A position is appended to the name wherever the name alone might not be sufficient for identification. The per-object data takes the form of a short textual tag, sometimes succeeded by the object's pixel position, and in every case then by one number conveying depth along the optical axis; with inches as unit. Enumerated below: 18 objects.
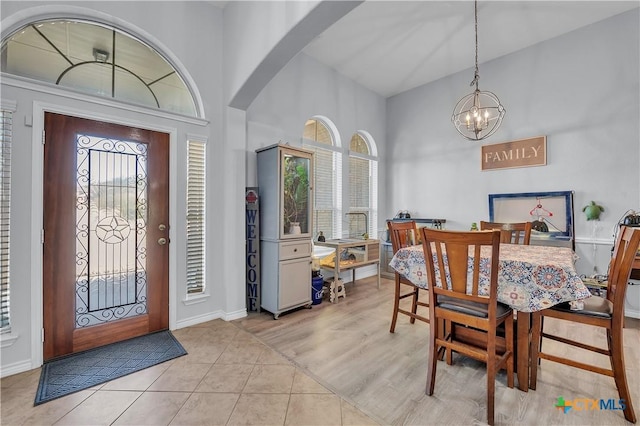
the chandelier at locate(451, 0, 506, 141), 118.9
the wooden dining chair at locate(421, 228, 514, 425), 66.4
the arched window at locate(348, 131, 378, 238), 201.6
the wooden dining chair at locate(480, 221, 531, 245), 121.8
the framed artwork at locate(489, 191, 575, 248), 145.9
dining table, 67.7
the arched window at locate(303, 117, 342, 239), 179.0
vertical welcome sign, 134.0
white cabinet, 128.4
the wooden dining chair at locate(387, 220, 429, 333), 112.2
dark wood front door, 91.4
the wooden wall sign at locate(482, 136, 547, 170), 155.3
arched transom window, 88.4
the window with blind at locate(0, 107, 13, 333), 83.1
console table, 153.6
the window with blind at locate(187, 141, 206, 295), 121.0
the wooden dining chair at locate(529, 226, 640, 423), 65.9
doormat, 78.2
